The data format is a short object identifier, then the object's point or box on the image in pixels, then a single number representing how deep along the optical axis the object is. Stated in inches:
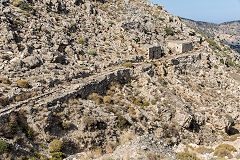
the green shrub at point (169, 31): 2143.7
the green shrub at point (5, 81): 807.1
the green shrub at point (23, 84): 823.2
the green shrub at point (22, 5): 1386.7
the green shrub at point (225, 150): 765.1
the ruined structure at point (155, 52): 1594.4
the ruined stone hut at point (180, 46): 1855.3
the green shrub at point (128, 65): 1309.1
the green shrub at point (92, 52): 1337.4
